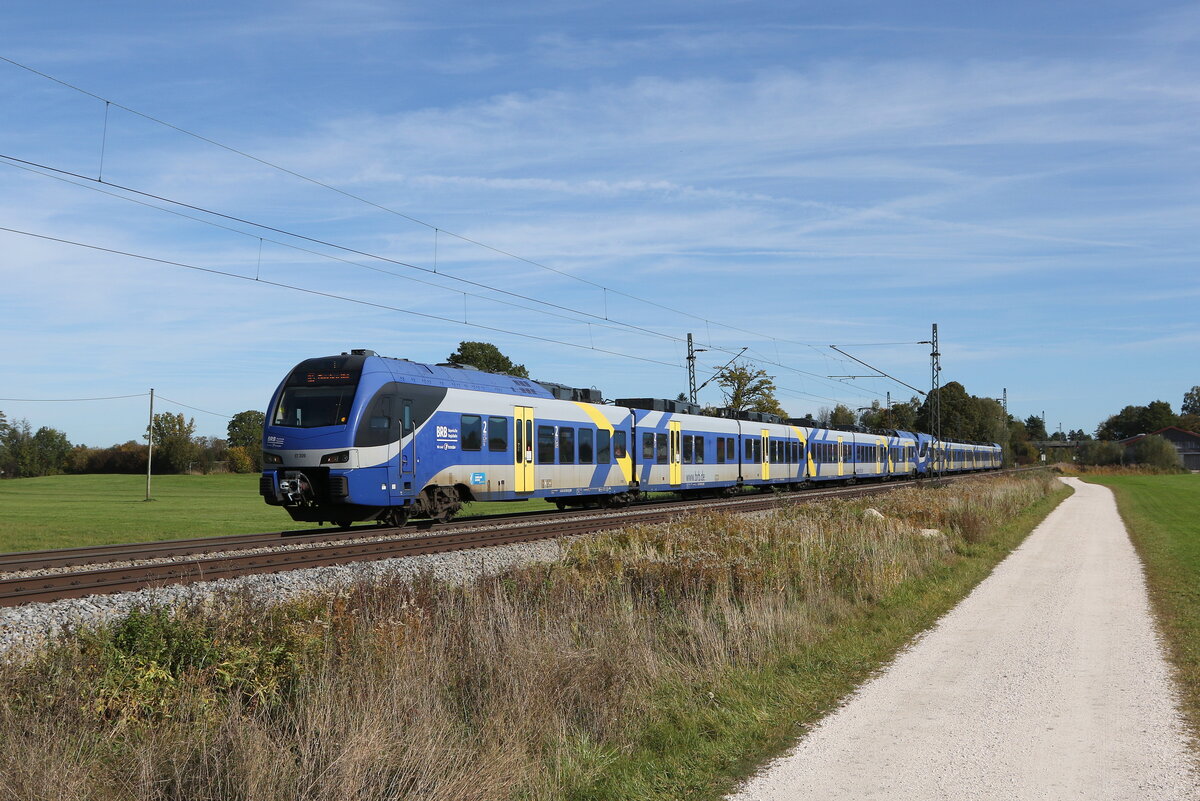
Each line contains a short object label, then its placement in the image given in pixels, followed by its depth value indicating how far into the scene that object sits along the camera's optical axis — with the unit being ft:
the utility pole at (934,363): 159.74
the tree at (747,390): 262.47
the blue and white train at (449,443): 63.41
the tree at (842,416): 435.12
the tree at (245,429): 380.58
